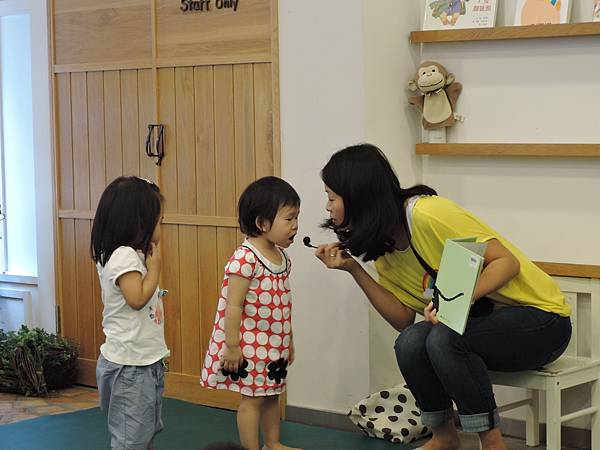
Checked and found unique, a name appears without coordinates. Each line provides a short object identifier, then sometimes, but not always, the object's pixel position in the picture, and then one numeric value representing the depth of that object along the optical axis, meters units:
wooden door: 3.99
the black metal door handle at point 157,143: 4.25
